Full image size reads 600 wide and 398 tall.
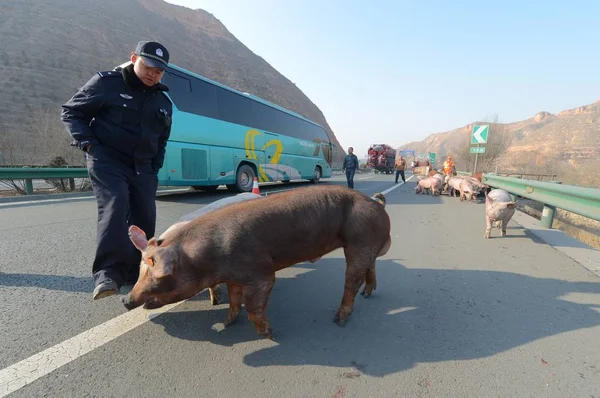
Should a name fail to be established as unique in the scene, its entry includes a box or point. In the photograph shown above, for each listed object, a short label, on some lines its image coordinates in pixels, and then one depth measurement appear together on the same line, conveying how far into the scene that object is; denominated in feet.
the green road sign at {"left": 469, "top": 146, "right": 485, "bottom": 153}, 45.08
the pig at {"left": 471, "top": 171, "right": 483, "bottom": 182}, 43.57
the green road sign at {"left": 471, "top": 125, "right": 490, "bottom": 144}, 43.29
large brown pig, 6.20
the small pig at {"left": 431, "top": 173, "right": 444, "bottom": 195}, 39.17
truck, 124.16
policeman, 7.81
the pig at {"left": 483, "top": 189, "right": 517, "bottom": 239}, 16.05
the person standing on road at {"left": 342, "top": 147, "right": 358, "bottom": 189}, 43.14
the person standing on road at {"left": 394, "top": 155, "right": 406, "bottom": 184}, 54.24
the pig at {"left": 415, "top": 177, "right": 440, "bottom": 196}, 39.04
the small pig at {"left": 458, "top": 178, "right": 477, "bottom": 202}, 32.86
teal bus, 28.02
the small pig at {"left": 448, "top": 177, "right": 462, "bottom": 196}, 35.55
